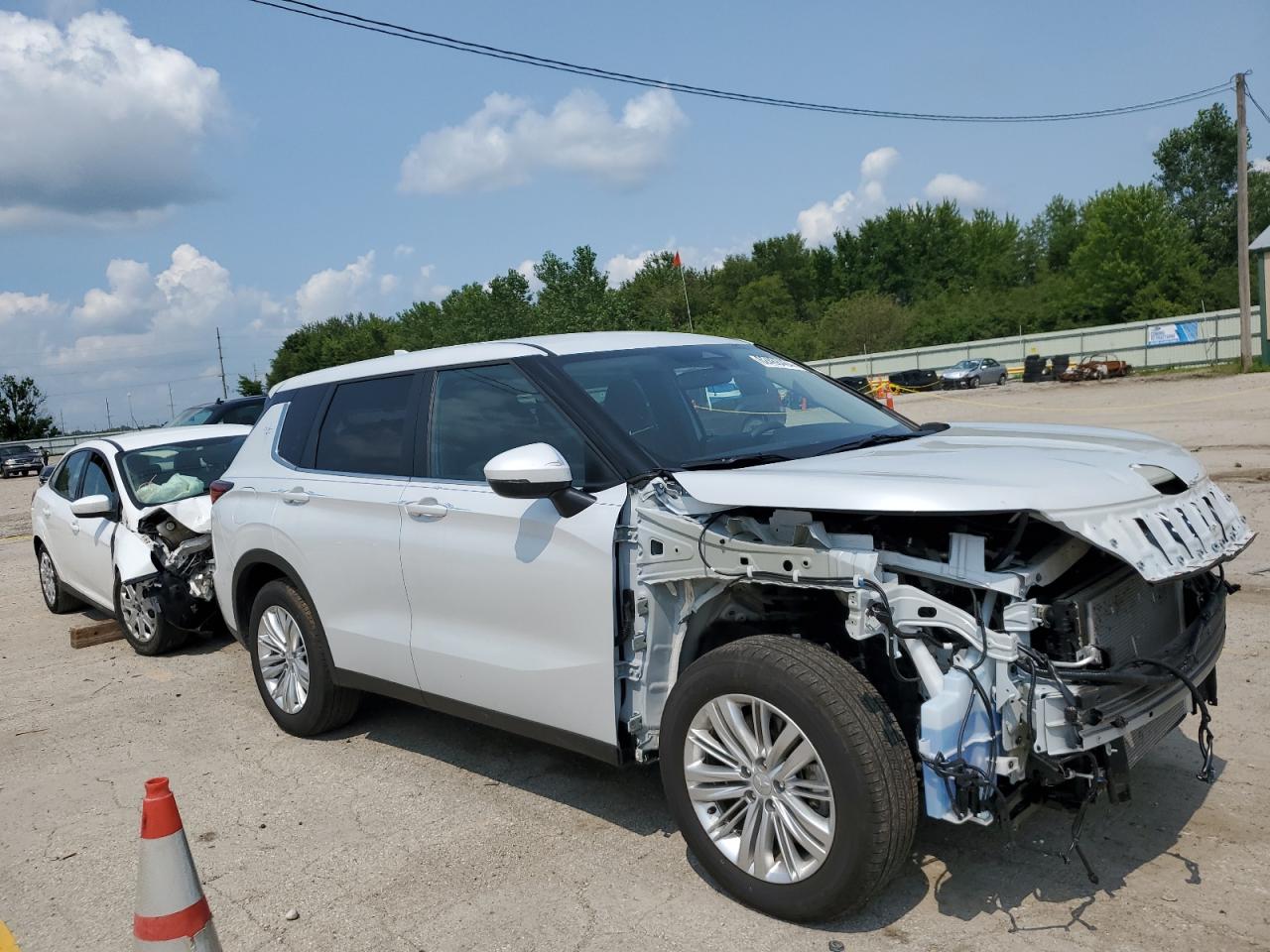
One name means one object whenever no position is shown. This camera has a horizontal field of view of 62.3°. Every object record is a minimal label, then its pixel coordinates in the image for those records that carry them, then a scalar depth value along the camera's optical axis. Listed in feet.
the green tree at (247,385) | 301.22
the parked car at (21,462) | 144.87
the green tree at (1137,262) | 238.48
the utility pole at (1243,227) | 101.35
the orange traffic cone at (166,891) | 9.16
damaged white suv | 9.84
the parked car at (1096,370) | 144.87
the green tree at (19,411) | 224.33
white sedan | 24.62
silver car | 162.91
